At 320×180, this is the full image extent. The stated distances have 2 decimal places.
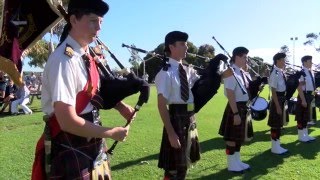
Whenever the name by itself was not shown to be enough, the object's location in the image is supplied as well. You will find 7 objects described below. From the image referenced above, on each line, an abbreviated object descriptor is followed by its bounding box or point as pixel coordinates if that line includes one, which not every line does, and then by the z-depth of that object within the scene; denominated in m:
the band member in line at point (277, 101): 7.26
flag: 3.19
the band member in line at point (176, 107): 4.21
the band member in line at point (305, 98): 8.51
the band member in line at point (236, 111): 5.98
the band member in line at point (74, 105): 2.16
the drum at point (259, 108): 7.22
